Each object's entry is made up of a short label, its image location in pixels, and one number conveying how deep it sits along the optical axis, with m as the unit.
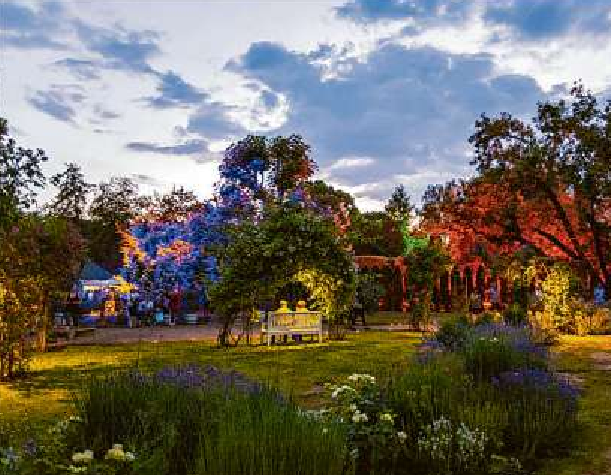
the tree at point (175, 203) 41.25
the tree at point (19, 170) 11.98
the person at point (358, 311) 24.64
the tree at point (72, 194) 53.34
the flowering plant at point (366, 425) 5.23
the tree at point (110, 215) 50.41
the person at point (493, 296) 31.74
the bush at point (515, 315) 18.50
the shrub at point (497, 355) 8.03
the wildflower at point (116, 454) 3.00
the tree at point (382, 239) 44.62
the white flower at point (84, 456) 2.96
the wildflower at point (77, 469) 2.93
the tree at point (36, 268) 12.59
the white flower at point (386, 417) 5.11
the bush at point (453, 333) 10.92
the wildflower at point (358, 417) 5.01
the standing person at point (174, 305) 31.25
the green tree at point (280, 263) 17.69
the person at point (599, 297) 21.88
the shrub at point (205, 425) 3.51
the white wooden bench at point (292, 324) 18.12
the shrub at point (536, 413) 6.20
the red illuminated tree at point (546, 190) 21.44
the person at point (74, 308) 26.99
